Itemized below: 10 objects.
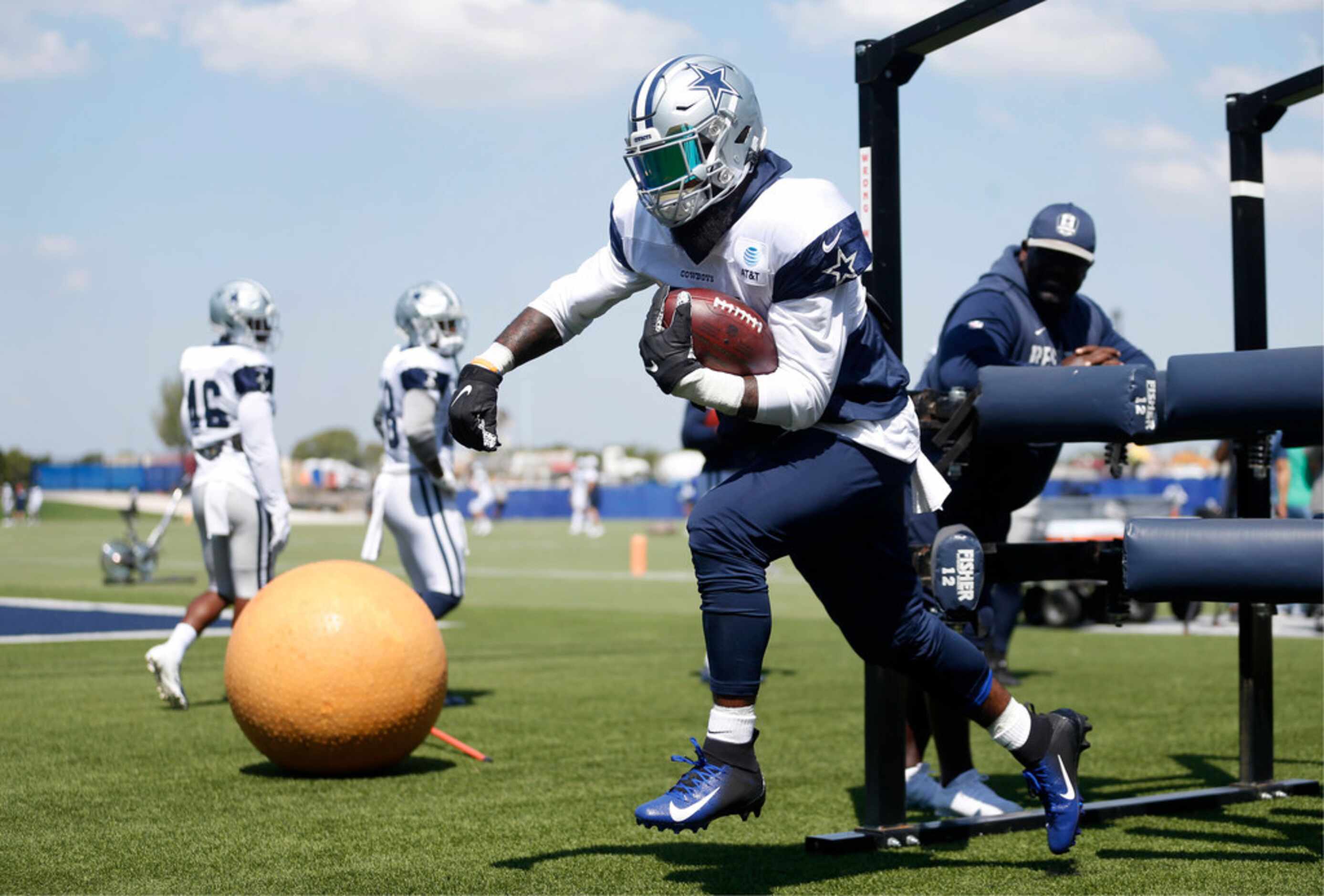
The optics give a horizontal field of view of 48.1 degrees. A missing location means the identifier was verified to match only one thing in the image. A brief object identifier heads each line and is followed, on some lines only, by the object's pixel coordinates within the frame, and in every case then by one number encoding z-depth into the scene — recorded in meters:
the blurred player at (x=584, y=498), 42.08
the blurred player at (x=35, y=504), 49.12
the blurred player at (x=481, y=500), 42.31
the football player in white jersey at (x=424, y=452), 8.27
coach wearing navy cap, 5.34
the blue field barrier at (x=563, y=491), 50.72
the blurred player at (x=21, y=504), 53.00
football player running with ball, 3.78
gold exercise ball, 5.70
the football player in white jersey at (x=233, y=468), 8.37
